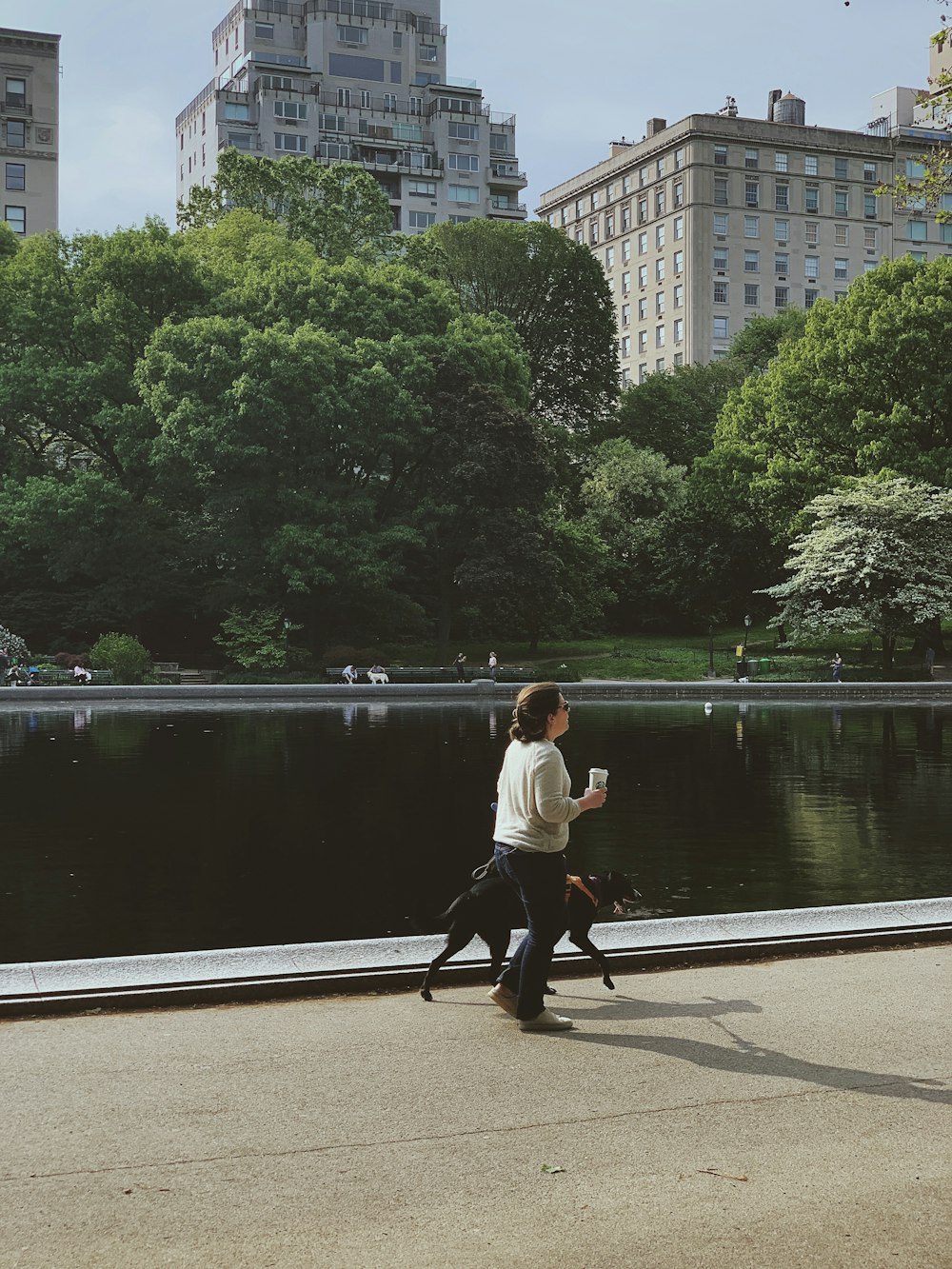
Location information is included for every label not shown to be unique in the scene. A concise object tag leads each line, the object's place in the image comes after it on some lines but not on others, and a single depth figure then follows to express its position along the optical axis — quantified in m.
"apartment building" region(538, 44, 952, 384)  110.38
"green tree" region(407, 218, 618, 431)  75.75
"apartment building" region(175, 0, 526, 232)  108.25
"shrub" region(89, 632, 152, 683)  45.25
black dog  7.44
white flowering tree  51.62
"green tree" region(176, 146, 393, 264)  60.62
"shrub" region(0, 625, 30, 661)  47.56
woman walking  6.86
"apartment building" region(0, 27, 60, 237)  87.44
